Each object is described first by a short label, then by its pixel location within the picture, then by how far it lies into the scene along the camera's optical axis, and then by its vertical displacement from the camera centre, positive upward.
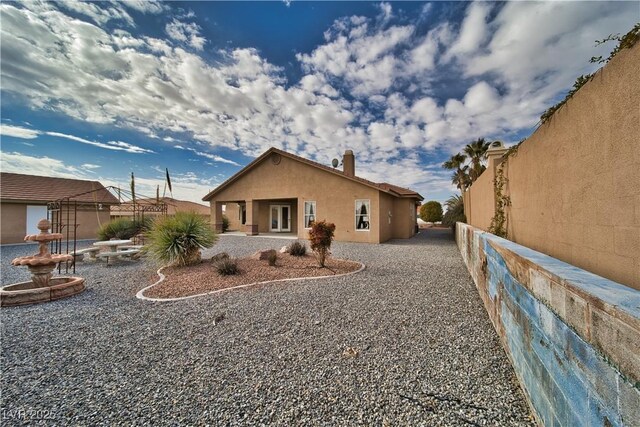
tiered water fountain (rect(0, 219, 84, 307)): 5.34 -1.46
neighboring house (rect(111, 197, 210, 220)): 14.90 +0.85
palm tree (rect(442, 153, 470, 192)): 24.91 +5.28
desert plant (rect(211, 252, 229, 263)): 8.49 -1.40
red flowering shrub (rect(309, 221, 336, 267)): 7.87 -0.64
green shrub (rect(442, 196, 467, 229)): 17.41 +0.37
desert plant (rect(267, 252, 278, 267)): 8.24 -1.43
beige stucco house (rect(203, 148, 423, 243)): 14.82 +1.24
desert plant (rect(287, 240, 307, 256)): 9.97 -1.33
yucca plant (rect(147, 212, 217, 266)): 7.95 -0.69
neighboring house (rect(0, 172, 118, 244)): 15.43 +1.04
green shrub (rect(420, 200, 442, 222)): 30.05 +0.71
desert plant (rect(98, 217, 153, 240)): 14.55 -0.67
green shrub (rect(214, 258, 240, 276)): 7.20 -1.50
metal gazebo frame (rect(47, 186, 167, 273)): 13.05 +0.90
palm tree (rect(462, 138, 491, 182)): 22.69 +6.50
